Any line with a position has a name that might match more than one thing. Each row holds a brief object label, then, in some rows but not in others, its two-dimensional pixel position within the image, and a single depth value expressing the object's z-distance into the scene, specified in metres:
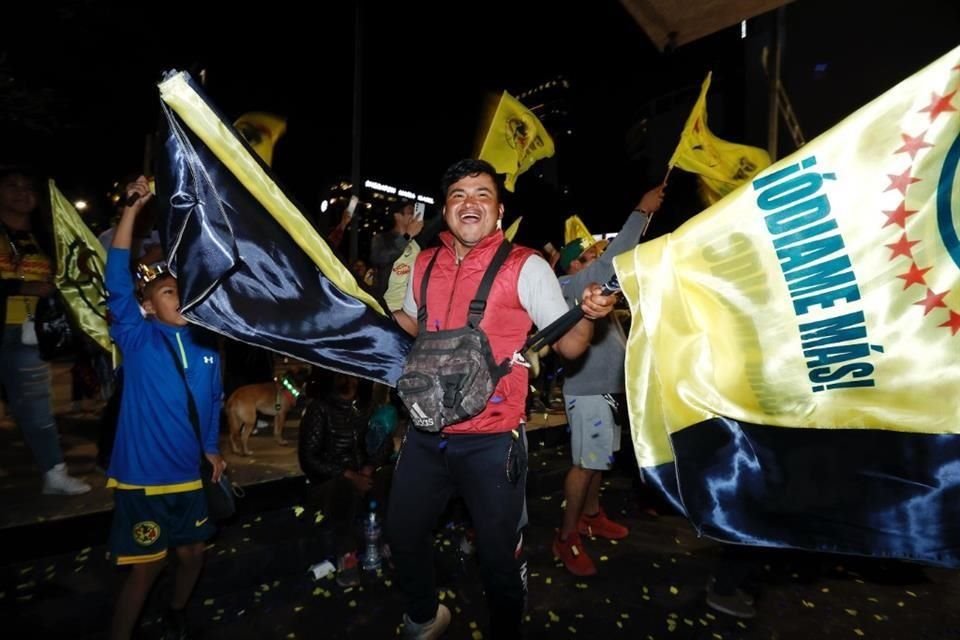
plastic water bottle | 3.70
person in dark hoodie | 3.75
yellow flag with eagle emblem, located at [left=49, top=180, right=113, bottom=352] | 3.73
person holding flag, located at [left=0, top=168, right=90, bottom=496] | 3.87
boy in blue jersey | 2.49
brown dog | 5.25
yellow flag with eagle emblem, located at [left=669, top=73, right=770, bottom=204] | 4.19
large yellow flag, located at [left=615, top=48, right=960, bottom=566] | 1.61
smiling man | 2.39
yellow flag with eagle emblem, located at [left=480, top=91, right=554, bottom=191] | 5.21
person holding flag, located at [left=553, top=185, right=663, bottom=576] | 3.80
